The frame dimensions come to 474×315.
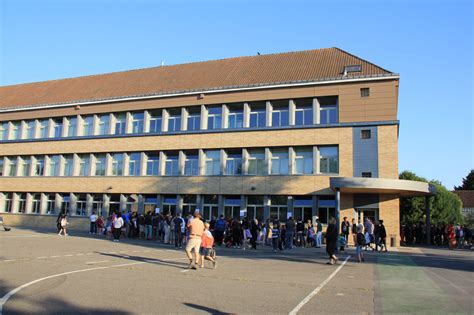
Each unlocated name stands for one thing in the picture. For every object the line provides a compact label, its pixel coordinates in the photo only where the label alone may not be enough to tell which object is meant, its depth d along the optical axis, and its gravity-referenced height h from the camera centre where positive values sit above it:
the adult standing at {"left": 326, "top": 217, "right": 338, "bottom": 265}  15.34 -0.57
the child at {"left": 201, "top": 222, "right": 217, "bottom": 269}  13.62 -0.76
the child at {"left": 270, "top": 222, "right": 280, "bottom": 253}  20.92 -0.70
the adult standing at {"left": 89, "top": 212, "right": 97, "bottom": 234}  30.11 -0.64
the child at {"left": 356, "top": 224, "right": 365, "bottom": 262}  16.33 -0.69
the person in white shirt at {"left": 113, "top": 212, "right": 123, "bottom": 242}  24.20 -0.62
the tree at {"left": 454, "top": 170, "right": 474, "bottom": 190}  89.38 +9.35
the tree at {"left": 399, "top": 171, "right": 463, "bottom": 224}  51.62 +2.32
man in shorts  12.72 -0.52
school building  29.81 +6.06
